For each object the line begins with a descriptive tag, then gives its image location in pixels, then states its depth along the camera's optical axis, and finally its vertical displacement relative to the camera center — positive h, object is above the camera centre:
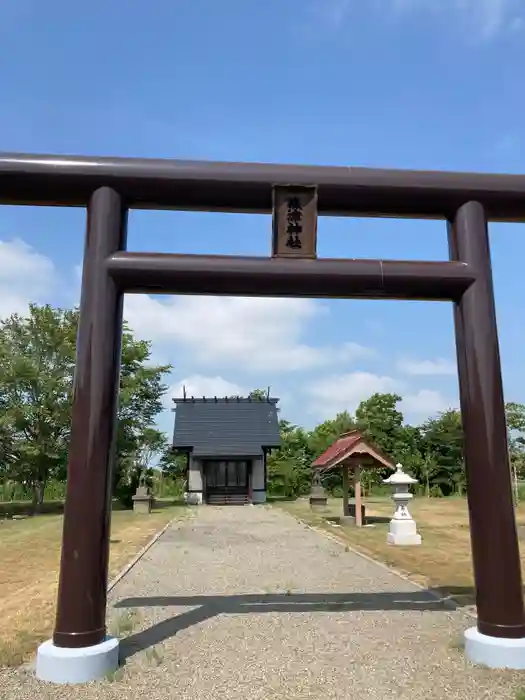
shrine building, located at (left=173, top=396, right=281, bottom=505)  25.05 +1.01
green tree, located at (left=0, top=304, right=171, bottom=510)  19.42 +2.85
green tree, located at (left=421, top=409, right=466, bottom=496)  32.31 +1.11
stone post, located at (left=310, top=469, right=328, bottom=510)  20.86 -0.71
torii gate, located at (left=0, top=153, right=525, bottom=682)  4.38 +1.70
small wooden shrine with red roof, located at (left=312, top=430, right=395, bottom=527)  14.42 +0.45
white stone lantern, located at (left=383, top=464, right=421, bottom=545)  11.23 -0.92
